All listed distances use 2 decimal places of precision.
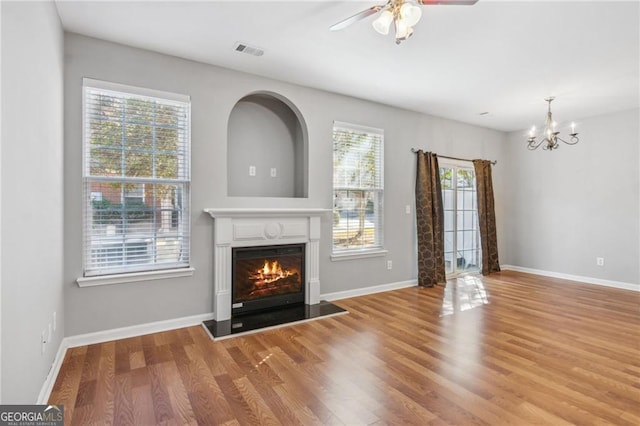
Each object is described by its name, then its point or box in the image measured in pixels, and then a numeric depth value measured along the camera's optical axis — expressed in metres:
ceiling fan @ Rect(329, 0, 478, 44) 2.10
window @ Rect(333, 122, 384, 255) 4.56
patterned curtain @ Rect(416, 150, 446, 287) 5.22
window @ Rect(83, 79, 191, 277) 3.04
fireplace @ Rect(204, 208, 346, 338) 3.57
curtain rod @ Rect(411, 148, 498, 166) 5.30
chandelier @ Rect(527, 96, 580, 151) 4.46
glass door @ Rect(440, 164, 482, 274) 5.84
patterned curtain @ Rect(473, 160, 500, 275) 6.19
